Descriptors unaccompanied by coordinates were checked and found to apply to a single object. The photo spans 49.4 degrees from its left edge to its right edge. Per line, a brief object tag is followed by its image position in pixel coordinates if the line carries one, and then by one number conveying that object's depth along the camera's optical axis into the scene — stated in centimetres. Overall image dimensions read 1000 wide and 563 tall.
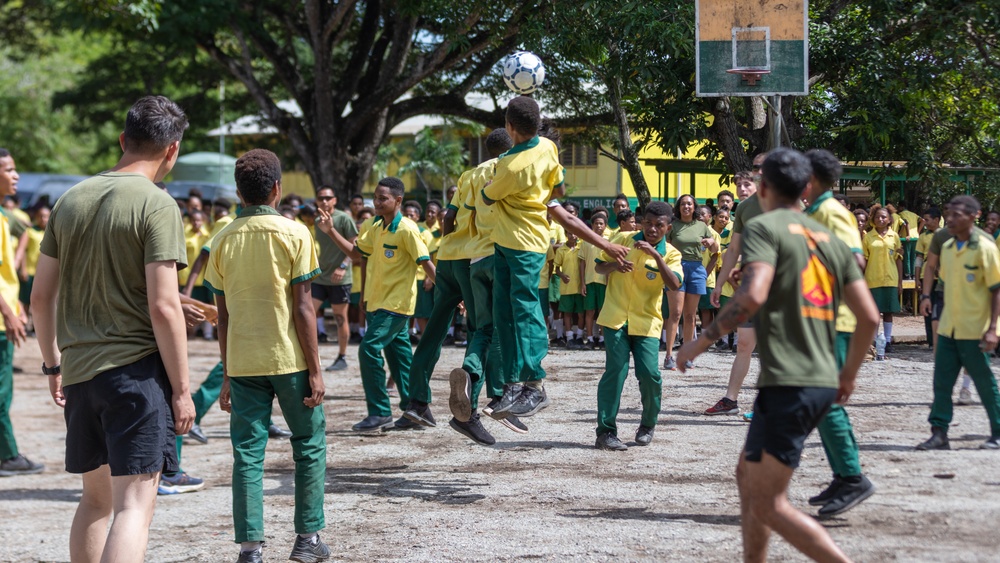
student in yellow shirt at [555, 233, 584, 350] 1575
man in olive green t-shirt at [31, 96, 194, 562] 455
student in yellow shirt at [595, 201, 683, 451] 840
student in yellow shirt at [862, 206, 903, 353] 1189
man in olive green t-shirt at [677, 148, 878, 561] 439
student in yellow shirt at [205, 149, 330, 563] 577
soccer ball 852
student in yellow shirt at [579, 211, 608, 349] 1516
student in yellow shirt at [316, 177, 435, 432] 973
